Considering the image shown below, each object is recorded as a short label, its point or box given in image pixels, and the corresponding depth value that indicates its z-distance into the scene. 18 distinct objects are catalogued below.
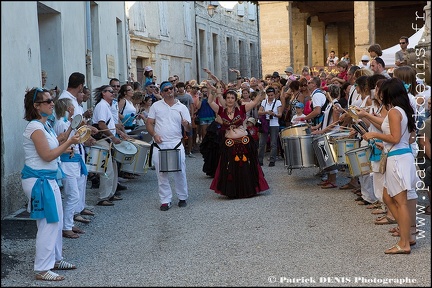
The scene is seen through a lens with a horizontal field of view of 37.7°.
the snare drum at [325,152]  8.60
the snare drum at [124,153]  8.91
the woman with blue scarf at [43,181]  5.27
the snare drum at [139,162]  9.07
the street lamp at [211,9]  28.14
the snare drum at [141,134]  11.31
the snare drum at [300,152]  9.67
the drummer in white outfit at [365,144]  7.57
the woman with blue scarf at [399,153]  5.70
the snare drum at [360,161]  7.25
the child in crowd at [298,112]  11.61
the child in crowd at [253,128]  11.02
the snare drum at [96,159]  7.82
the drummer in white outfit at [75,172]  6.95
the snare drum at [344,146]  8.16
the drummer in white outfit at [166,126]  8.68
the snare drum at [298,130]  9.83
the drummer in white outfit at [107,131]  8.87
